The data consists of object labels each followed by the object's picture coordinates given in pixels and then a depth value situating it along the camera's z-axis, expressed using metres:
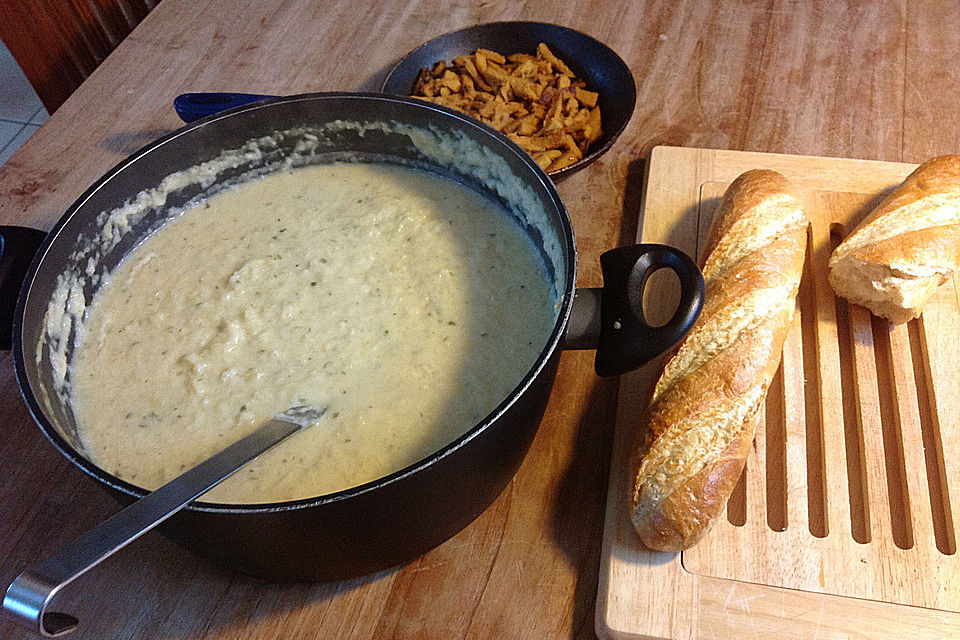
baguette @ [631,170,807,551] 0.81
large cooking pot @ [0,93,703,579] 0.64
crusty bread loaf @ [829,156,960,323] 0.97
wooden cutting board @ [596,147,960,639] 0.78
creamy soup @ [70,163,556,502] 0.82
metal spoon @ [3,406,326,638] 0.48
